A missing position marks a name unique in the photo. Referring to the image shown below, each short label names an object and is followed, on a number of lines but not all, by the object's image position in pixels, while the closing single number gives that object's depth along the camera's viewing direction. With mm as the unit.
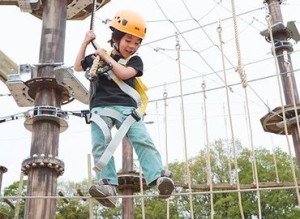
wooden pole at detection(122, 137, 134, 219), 4895
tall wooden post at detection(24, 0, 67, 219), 2363
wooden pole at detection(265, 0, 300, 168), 5004
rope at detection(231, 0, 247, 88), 2660
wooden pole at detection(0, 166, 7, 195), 5140
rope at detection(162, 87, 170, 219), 4213
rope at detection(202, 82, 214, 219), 3607
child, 1985
